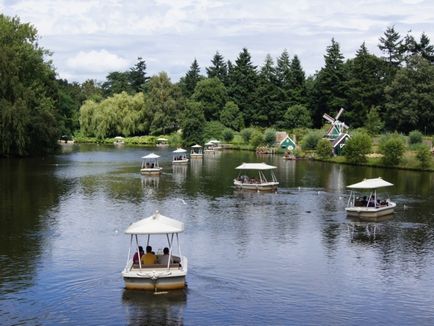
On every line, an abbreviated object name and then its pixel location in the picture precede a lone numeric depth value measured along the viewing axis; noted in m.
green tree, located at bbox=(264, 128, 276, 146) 137.00
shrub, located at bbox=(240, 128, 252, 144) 147.00
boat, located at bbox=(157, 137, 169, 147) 160.62
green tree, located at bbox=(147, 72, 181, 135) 167.88
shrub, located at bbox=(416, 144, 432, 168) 92.94
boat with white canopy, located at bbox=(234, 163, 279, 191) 68.44
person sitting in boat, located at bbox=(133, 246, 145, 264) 31.97
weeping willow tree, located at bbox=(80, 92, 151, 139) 171.25
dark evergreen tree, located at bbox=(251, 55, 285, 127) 158.00
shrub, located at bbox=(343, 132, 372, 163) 102.12
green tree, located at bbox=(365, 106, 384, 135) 128.88
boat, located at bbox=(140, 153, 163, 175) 85.21
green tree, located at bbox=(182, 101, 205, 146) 154.62
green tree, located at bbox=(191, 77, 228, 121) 166.00
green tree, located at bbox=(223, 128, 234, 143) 152.50
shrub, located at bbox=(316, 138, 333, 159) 112.75
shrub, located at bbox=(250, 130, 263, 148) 139.12
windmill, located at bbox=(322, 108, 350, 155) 116.75
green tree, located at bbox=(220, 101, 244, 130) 161.38
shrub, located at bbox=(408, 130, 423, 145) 109.31
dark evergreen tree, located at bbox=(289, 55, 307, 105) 157.38
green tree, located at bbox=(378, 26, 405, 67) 147.88
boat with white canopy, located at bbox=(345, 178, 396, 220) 51.69
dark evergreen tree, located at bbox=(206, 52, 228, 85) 187.12
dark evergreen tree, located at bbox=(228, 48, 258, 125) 164.62
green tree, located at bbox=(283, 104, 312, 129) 151.00
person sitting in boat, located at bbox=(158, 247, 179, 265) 32.03
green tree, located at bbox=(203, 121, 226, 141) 157.38
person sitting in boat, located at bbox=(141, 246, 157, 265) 31.81
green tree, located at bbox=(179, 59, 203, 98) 189.55
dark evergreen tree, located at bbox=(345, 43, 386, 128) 139.25
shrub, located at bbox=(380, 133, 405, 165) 95.88
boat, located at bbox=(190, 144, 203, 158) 119.38
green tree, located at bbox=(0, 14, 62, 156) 99.50
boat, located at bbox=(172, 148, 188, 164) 103.09
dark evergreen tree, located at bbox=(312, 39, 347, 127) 147.62
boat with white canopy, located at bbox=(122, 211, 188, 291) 30.75
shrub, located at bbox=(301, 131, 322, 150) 119.88
